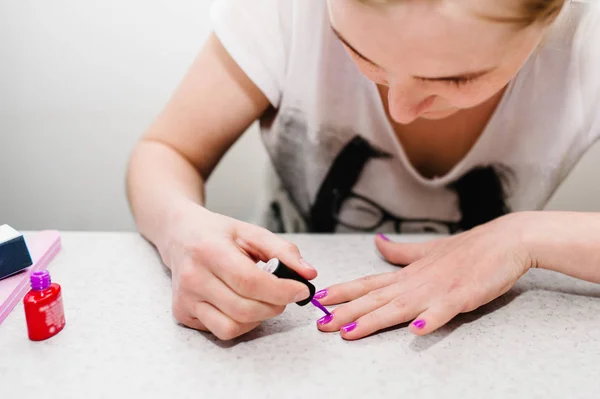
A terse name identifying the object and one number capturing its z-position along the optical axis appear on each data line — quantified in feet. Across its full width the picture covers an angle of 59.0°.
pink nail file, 2.12
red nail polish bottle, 1.90
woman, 1.82
